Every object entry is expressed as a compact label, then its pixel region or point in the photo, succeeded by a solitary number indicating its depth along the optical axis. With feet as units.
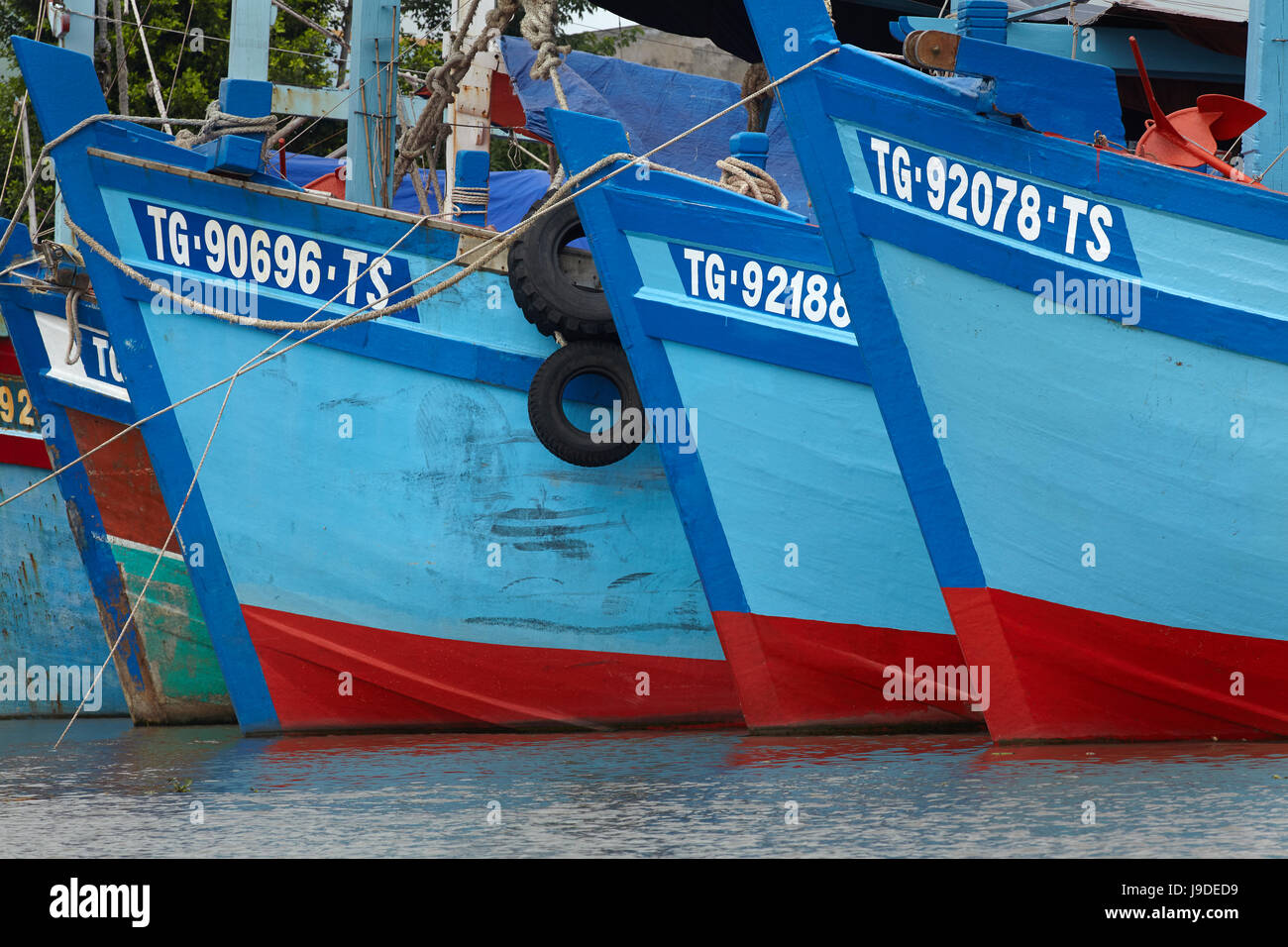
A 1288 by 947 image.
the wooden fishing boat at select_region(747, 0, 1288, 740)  45.44
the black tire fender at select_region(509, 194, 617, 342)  57.47
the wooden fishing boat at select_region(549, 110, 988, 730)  54.49
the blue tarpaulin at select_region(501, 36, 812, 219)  88.33
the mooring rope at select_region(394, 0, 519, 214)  64.34
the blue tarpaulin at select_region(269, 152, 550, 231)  90.17
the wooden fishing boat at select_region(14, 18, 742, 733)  58.49
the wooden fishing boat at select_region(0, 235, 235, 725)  67.15
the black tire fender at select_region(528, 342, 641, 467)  57.67
